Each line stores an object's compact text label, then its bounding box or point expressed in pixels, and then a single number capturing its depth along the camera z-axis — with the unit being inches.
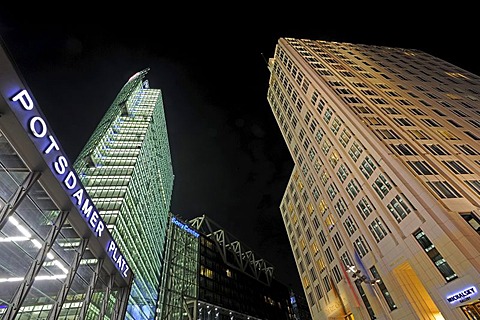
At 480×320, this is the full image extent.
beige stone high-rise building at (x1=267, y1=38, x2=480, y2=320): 1093.8
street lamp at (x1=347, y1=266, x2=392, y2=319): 936.2
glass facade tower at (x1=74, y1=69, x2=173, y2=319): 1927.9
